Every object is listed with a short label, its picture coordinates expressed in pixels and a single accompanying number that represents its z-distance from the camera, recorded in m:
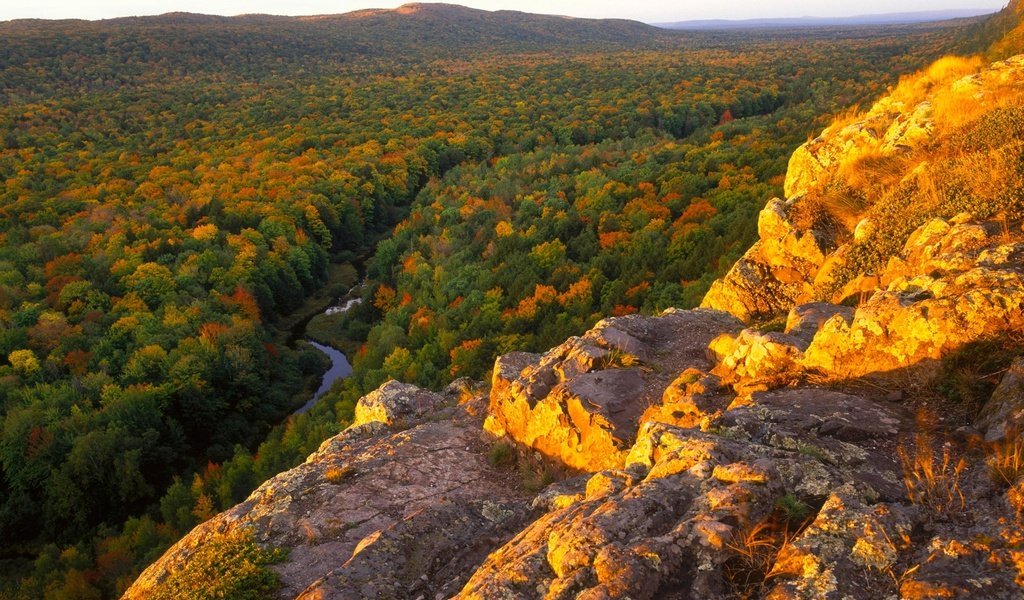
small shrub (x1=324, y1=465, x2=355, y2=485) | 11.59
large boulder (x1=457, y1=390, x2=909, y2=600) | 5.49
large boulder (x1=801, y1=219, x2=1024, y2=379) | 7.32
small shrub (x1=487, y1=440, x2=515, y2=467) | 12.26
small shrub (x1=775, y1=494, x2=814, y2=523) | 5.88
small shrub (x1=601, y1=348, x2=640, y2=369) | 12.67
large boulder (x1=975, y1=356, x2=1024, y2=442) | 6.12
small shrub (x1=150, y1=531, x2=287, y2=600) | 8.30
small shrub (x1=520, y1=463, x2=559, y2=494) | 11.09
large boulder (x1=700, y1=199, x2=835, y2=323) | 13.85
